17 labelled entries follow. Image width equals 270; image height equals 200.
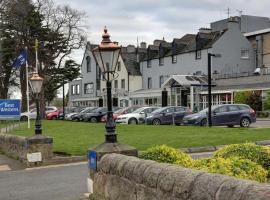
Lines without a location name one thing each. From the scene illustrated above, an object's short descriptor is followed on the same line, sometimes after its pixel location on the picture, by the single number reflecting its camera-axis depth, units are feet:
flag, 114.58
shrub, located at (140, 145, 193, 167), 26.84
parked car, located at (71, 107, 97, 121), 173.26
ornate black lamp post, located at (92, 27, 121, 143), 30.01
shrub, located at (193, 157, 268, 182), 22.26
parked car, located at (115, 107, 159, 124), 139.23
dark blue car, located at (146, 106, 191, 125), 129.49
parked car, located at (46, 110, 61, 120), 209.71
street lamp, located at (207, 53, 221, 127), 98.73
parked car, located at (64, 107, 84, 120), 187.91
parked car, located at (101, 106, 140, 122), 150.35
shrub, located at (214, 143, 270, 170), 27.63
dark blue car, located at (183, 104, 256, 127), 105.50
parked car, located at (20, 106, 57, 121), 191.59
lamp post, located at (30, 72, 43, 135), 65.98
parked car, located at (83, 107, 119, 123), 166.61
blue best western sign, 91.61
